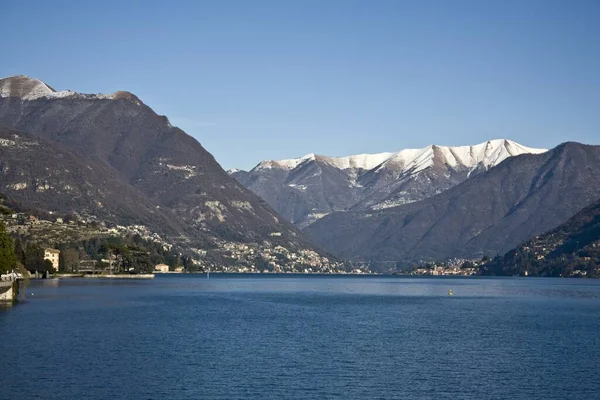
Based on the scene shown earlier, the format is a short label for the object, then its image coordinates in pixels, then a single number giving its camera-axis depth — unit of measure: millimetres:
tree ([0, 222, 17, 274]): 118375
